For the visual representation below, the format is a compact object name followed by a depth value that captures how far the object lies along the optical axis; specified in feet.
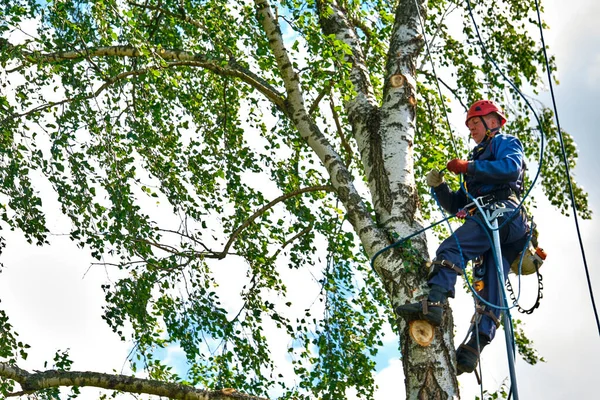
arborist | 24.97
